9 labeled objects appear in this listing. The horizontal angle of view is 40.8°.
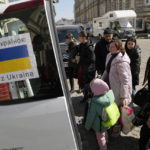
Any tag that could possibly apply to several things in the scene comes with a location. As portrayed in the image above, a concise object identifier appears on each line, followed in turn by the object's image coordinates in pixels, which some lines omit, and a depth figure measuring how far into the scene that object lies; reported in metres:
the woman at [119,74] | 2.86
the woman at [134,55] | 4.31
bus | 1.62
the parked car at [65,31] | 8.26
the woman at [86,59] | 4.15
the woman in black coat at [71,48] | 4.98
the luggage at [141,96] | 2.88
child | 2.43
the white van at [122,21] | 24.00
